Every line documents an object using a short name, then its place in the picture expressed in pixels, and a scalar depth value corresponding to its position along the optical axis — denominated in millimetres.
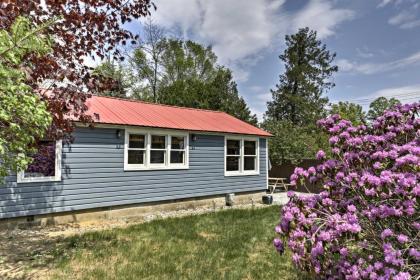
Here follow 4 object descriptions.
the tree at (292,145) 17828
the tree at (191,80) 25828
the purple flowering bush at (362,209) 2283
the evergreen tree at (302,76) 31578
